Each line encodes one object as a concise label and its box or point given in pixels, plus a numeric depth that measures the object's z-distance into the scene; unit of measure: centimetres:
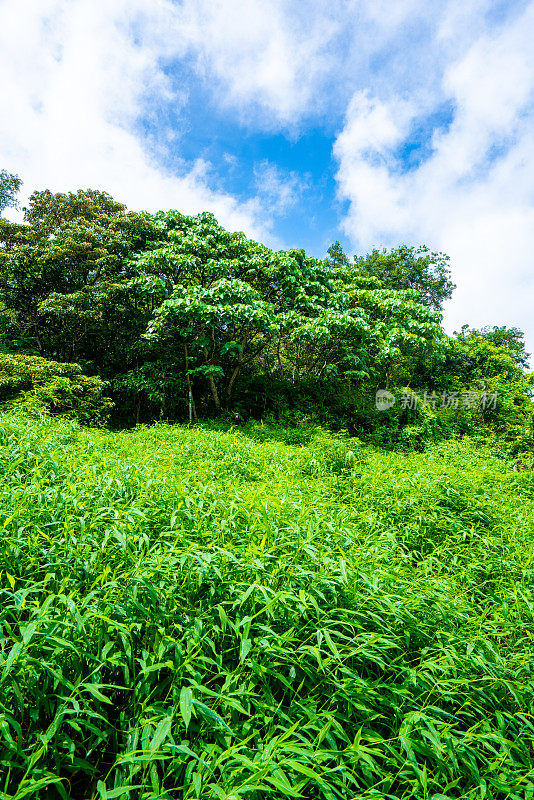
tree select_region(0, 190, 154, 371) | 809
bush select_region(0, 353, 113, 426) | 627
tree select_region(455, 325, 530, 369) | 2925
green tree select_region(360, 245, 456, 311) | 1916
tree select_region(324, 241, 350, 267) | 1670
